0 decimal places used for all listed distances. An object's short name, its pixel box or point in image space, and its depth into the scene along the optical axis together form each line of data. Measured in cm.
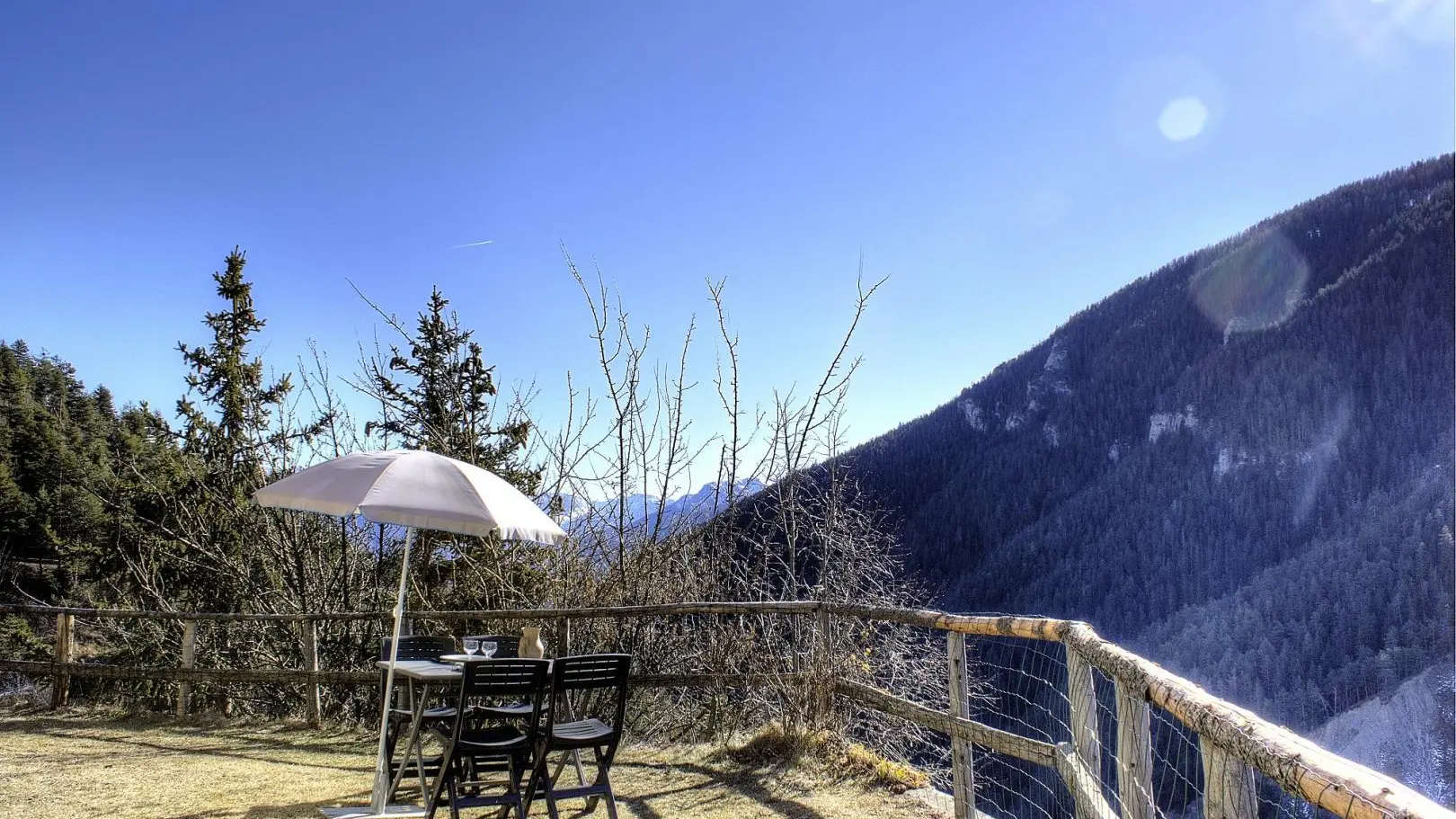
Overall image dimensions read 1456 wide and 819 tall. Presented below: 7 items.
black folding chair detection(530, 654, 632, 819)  419
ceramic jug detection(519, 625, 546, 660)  494
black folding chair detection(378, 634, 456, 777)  485
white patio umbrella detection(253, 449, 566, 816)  413
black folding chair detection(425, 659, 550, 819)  409
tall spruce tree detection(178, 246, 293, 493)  1059
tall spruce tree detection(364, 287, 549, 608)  891
